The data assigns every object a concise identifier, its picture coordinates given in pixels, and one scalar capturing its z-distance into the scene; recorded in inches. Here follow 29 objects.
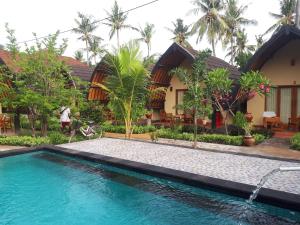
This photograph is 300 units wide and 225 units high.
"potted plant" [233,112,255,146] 432.5
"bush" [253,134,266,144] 453.3
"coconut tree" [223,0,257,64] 1313.5
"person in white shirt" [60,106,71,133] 517.0
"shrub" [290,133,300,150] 395.5
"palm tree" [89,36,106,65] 1843.0
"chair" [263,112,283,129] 549.6
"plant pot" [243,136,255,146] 431.7
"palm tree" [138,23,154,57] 1788.9
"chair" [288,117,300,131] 533.7
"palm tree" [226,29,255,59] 1475.1
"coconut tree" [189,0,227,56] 1212.5
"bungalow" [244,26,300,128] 550.9
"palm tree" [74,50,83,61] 2139.5
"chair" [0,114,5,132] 571.5
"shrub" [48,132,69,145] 466.8
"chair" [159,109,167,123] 715.4
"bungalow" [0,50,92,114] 511.1
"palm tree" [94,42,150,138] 502.9
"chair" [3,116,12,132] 601.0
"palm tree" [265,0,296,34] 1250.7
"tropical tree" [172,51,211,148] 434.3
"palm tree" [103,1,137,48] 1625.2
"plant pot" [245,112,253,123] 543.8
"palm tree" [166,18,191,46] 1703.9
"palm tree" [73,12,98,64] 1814.7
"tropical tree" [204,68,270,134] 450.9
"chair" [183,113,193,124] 631.3
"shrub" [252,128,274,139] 498.3
